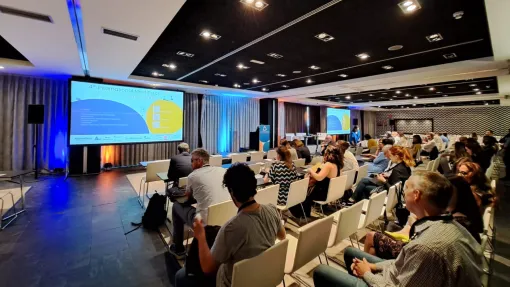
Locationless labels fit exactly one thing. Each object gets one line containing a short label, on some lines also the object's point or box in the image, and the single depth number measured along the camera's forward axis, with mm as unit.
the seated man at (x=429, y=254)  1105
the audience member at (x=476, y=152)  4945
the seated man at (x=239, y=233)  1394
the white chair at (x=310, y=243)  1761
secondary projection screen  16656
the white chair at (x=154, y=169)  4711
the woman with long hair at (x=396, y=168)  3721
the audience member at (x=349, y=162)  4668
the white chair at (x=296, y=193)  3262
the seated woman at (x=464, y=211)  1813
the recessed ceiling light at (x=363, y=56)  4895
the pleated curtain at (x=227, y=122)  10586
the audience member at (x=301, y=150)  6838
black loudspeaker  6363
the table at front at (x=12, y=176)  3434
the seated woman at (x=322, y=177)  3736
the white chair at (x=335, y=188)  3555
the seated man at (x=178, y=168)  3838
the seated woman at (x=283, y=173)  3545
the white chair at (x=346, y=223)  2198
